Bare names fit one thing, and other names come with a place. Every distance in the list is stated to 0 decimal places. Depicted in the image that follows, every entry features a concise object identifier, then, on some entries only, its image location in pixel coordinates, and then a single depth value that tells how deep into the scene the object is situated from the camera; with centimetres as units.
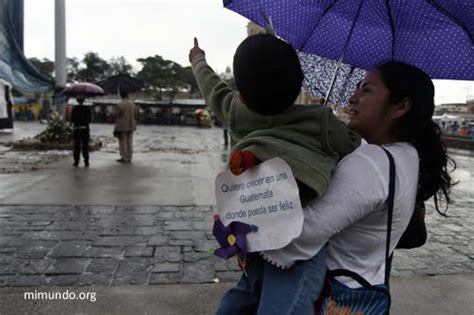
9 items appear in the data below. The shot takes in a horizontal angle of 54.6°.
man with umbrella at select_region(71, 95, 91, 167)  1045
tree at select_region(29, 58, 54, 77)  7044
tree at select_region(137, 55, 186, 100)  6094
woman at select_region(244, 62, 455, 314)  130
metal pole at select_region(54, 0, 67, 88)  1553
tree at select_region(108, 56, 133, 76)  7531
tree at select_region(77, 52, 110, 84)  7388
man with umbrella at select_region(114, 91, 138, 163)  1121
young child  127
